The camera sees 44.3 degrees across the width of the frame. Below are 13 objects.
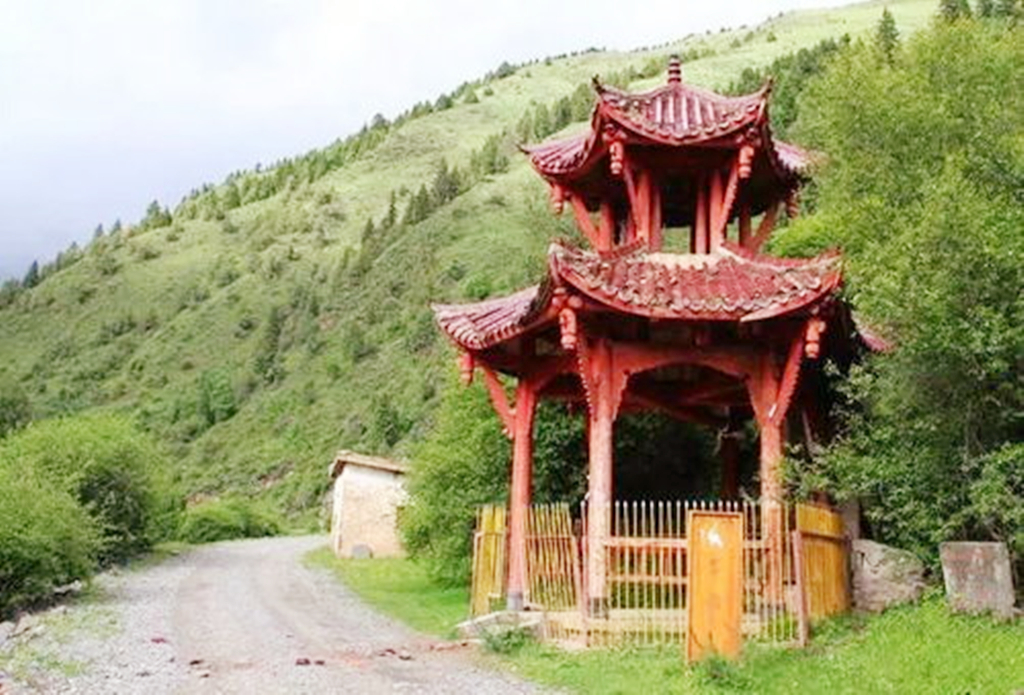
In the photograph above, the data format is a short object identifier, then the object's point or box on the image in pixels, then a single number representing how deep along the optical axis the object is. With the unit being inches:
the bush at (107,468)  1424.7
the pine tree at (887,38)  1364.5
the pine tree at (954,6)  2753.2
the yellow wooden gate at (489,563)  730.2
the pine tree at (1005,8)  2569.9
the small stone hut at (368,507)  1721.1
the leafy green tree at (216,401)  3472.0
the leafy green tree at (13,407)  2586.1
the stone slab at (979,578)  574.9
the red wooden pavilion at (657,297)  617.0
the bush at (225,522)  2210.9
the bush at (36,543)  997.8
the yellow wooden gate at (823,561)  604.1
